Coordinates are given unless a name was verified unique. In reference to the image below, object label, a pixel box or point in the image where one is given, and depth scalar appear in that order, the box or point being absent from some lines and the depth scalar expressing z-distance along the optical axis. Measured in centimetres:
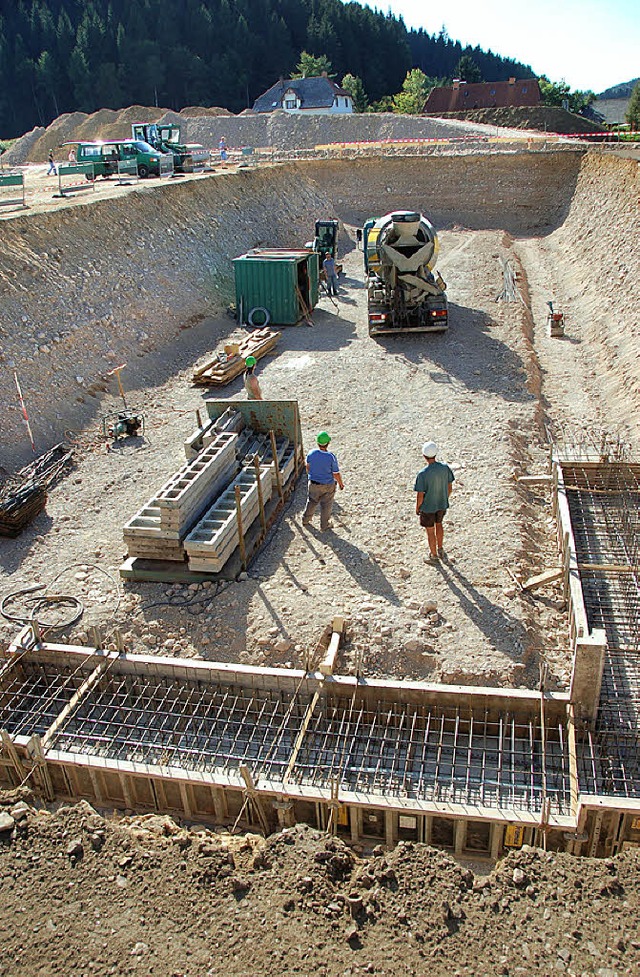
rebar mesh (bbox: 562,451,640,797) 677
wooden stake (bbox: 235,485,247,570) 886
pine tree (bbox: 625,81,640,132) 6193
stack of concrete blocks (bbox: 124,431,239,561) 890
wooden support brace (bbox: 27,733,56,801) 683
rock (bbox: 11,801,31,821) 631
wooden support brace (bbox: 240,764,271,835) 632
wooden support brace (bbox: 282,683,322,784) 660
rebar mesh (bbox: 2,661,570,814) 673
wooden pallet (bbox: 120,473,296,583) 904
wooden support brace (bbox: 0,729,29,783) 685
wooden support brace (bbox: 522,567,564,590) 856
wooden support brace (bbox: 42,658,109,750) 713
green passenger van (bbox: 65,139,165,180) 2895
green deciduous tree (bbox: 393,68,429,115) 7388
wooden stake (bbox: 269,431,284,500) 1056
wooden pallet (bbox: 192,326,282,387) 1591
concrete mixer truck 1700
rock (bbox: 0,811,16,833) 617
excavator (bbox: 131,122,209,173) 3288
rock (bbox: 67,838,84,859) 593
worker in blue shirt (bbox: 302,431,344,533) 957
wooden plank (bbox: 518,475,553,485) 1073
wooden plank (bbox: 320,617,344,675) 749
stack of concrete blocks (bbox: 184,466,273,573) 871
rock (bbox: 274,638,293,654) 800
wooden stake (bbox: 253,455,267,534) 985
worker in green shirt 879
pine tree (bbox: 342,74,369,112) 7575
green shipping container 1938
